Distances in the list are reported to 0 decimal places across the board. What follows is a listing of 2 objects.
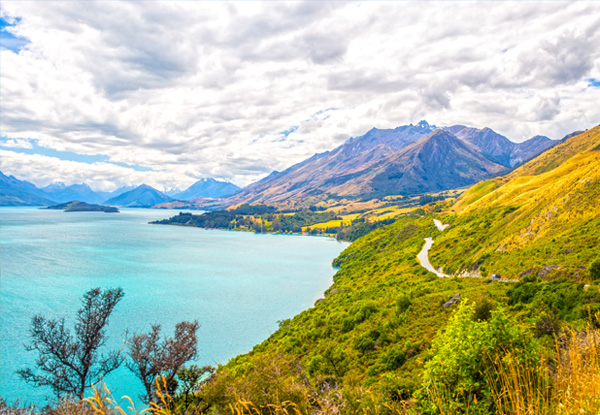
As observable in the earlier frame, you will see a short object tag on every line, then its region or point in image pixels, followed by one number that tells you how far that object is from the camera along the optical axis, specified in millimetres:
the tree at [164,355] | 27016
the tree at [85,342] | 26125
